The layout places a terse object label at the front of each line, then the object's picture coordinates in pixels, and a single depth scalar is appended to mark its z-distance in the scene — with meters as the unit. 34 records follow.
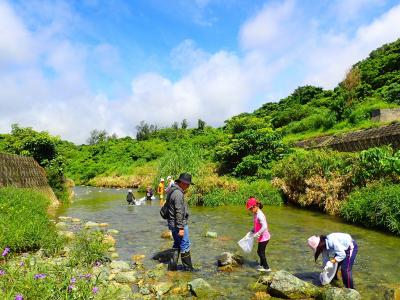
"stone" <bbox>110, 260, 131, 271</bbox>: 9.85
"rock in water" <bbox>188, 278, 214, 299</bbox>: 7.88
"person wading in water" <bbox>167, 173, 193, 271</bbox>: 9.58
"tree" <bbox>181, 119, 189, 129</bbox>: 90.91
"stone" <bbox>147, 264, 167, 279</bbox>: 9.34
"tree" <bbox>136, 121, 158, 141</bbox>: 90.88
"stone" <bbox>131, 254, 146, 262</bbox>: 11.13
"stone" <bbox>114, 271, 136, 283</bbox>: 8.86
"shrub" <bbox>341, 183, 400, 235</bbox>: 13.71
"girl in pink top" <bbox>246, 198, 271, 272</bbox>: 9.56
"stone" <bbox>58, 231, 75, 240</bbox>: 12.96
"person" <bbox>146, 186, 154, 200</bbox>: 29.23
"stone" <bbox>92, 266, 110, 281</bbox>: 8.49
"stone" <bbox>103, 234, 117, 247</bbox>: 12.68
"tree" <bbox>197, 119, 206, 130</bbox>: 78.59
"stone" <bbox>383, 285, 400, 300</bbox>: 7.44
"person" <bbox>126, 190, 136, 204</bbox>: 26.54
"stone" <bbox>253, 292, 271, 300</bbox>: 7.86
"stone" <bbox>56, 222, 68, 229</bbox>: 16.07
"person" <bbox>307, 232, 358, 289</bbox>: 7.80
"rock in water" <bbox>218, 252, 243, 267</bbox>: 10.05
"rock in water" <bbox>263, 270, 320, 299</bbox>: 7.80
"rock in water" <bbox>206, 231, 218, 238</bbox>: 14.31
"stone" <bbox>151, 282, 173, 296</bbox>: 8.07
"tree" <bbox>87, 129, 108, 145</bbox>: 99.93
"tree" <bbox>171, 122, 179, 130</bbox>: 92.61
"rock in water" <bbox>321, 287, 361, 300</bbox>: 7.19
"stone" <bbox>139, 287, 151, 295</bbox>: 8.08
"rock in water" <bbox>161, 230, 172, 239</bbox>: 14.31
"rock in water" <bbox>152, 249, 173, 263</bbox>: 10.90
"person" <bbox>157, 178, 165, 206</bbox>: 27.35
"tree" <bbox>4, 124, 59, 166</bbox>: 28.86
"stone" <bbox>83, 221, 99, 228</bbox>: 17.22
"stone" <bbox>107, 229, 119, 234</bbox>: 15.39
